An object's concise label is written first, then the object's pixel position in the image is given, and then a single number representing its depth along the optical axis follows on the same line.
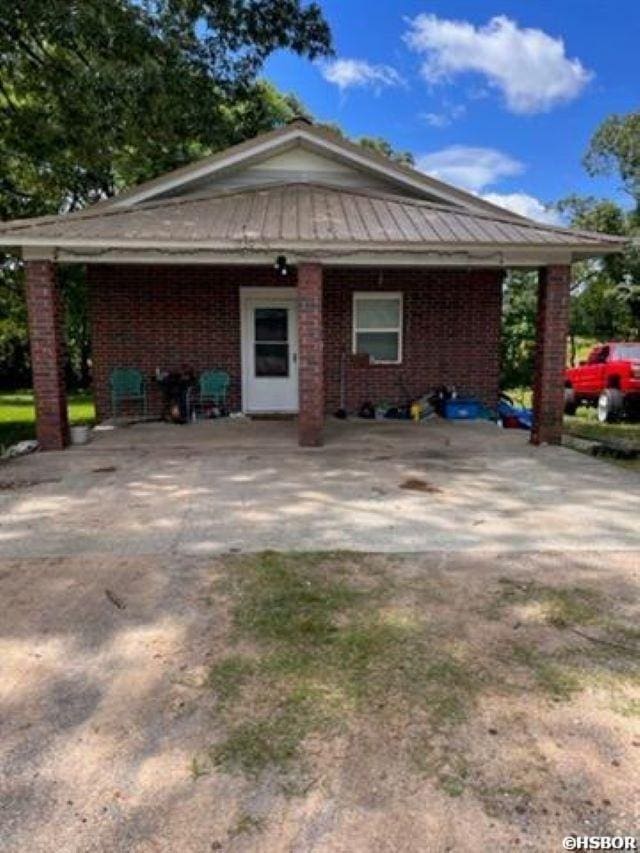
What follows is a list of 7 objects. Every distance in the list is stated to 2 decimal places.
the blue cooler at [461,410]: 11.60
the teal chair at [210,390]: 11.70
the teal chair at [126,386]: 11.62
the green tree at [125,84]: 10.83
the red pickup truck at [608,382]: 13.97
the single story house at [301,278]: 8.43
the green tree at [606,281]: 24.36
